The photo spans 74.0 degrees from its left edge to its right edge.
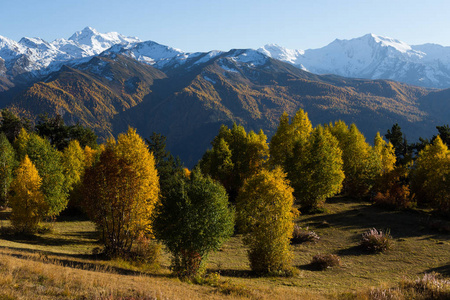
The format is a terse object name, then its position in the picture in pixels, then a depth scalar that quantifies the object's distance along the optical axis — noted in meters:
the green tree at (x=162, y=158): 66.07
